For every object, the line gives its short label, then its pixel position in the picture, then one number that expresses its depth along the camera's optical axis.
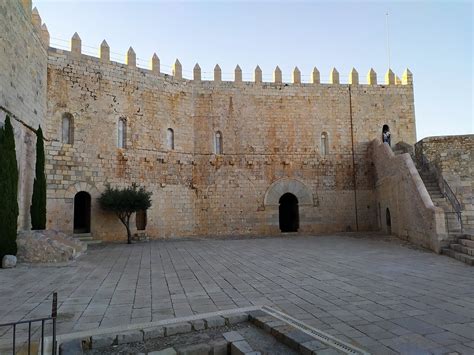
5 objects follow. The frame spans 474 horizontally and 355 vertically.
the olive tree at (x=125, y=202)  13.78
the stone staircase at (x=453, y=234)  8.69
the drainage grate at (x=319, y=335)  3.33
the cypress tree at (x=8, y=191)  9.20
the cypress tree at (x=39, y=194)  11.94
